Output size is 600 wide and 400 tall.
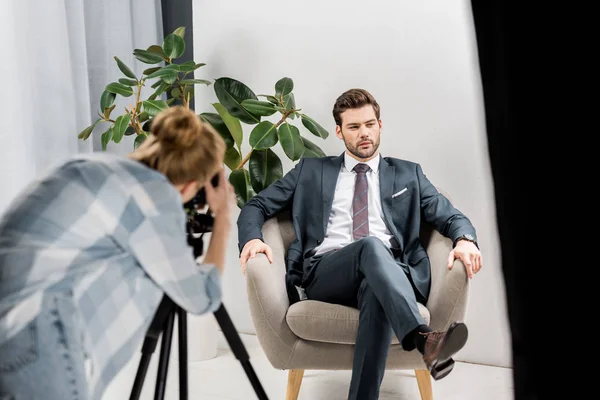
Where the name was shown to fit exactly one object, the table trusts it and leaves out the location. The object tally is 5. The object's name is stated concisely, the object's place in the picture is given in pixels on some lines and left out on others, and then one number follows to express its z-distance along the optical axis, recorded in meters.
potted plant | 2.83
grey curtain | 2.78
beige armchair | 2.19
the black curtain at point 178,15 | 3.69
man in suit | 2.09
